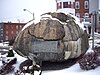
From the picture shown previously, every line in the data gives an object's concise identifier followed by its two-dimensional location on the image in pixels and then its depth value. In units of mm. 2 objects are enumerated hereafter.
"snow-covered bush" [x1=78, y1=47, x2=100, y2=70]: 4387
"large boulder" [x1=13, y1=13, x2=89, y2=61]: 4581
